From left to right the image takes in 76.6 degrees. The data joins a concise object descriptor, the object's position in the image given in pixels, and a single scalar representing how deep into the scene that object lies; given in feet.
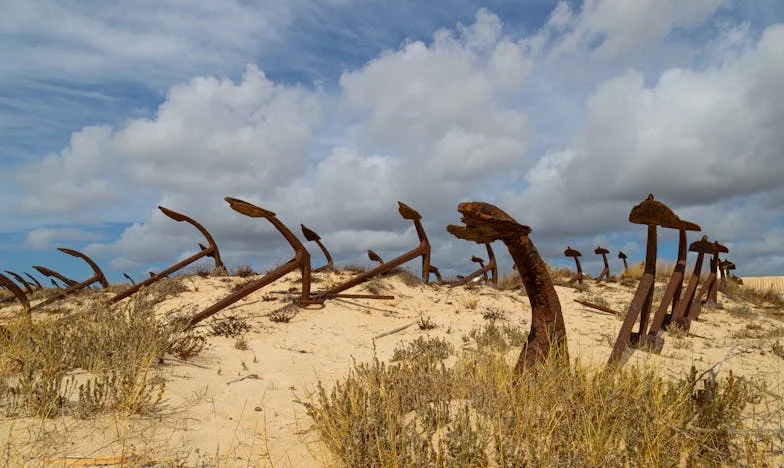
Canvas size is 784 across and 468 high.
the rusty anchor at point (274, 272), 23.75
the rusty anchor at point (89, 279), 37.65
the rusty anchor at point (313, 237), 34.76
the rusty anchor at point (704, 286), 30.05
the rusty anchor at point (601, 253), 49.80
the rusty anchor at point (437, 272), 40.34
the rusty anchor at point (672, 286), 19.32
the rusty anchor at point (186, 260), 31.37
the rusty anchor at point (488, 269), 43.60
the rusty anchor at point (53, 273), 41.55
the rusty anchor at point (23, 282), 41.18
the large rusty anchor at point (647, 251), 16.47
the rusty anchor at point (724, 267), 47.45
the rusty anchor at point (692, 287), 24.92
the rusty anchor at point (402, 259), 30.01
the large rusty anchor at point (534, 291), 12.53
